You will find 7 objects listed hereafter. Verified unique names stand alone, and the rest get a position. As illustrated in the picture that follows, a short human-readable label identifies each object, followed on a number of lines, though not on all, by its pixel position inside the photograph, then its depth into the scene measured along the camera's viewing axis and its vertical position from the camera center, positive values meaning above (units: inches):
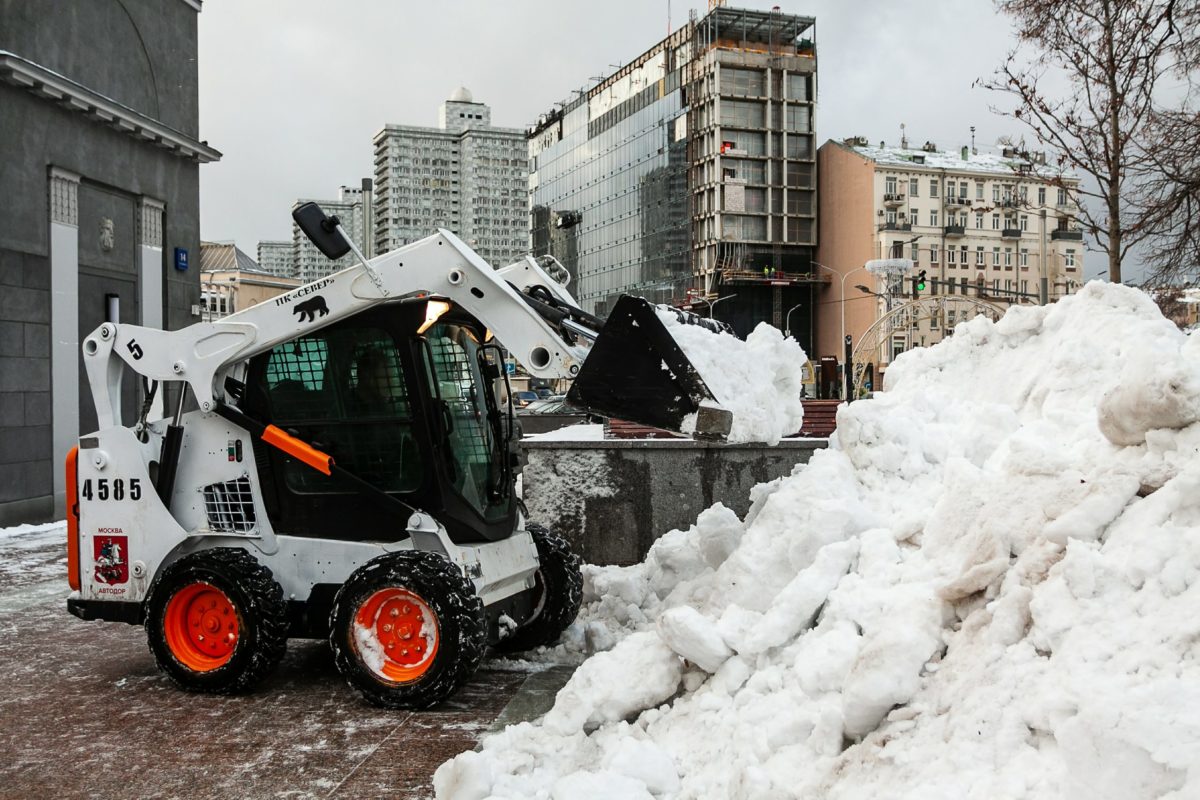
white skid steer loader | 234.2 -17.8
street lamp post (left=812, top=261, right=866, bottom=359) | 3115.2 +293.7
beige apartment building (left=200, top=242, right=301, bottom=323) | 3260.3 +365.7
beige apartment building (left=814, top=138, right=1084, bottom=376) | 3014.3 +468.2
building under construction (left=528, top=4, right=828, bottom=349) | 3157.0 +676.8
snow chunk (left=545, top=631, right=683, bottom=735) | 198.1 -55.3
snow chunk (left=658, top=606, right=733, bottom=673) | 193.0 -44.6
